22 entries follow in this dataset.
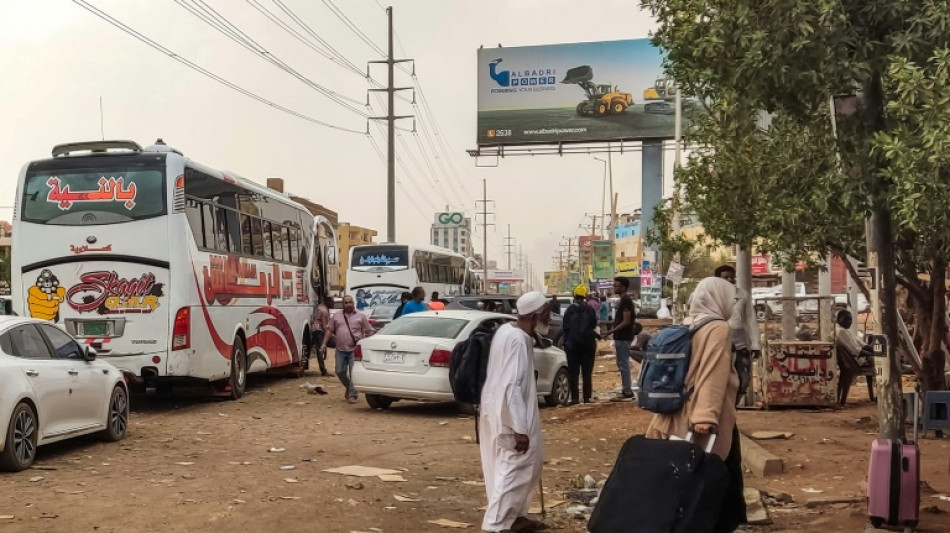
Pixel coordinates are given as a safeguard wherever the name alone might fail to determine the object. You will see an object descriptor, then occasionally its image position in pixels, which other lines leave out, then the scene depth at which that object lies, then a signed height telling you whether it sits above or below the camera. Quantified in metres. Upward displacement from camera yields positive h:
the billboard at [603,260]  80.06 +1.98
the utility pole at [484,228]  114.13 +6.79
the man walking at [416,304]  17.62 -0.32
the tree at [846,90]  6.94 +1.51
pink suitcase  6.98 -1.39
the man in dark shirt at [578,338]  16.27 -0.85
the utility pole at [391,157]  38.94 +5.13
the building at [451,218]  105.52 +7.22
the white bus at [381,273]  34.66 +0.46
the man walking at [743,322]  12.37 -0.48
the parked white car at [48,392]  9.43 -1.07
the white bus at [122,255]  14.18 +0.47
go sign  105.56 +7.19
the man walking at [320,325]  22.50 -0.89
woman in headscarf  5.58 -0.58
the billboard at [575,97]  52.03 +9.71
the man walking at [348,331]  16.03 -0.71
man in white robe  6.88 -0.94
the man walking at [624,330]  15.83 -0.74
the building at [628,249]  73.93 +3.01
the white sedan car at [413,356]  14.33 -1.01
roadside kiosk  14.74 -1.32
